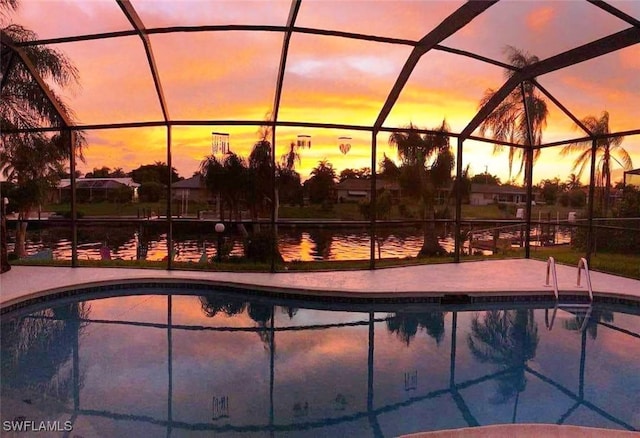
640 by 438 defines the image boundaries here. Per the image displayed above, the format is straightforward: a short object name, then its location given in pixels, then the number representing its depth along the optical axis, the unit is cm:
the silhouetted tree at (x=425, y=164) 1190
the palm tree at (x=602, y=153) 945
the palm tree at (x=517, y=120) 918
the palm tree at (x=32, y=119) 771
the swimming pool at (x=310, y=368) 364
